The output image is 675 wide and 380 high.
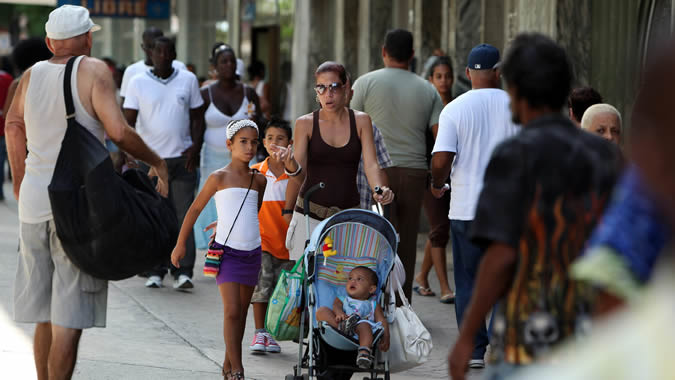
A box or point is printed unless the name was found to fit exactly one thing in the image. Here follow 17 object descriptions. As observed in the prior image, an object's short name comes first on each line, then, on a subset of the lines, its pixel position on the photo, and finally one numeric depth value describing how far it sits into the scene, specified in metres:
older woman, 11.87
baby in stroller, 11.52
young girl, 12.11
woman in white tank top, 20.36
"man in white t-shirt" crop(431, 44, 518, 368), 13.02
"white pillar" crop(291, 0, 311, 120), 31.48
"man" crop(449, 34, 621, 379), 6.26
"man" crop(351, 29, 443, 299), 16.22
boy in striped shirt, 14.33
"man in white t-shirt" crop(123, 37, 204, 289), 19.47
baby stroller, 11.65
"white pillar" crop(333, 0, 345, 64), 30.61
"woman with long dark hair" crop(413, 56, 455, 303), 18.11
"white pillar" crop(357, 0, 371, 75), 29.33
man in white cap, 10.44
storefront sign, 36.31
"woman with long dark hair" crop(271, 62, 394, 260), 13.23
